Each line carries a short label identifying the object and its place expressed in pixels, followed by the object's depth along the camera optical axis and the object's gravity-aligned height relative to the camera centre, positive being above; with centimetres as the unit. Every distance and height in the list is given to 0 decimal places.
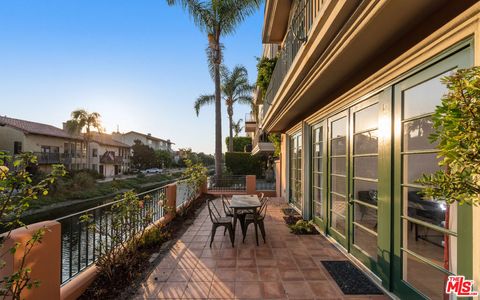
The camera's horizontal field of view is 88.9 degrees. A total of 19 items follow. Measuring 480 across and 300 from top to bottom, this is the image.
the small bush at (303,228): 563 -172
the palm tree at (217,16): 1238 +716
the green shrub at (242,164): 2131 -87
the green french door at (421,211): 214 -55
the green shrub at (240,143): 2906 +133
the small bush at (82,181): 2064 -244
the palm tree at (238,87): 2162 +598
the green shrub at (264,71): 977 +336
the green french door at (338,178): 439 -45
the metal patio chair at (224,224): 491 -143
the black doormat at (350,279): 315 -175
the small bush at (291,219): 651 -180
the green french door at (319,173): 542 -45
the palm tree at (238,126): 3988 +454
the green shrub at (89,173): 2217 -199
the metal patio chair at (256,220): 509 -141
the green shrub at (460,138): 114 +9
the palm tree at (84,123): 2969 +373
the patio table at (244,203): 520 -113
